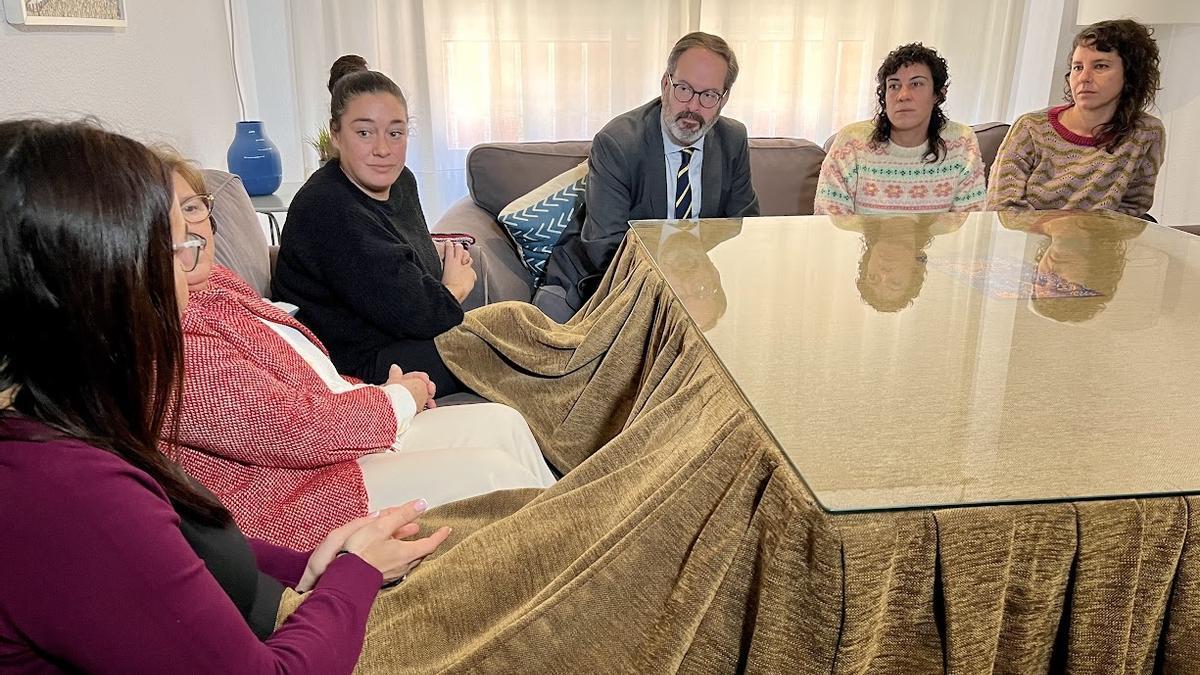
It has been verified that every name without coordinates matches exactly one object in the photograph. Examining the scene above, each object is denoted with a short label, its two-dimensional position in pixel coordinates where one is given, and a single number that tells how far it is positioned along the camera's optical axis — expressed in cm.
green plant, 299
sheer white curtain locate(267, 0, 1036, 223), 380
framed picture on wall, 171
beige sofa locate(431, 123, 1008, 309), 272
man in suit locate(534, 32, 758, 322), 257
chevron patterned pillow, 280
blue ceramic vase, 285
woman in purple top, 65
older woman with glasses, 124
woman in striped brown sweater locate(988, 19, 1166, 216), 281
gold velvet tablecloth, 89
